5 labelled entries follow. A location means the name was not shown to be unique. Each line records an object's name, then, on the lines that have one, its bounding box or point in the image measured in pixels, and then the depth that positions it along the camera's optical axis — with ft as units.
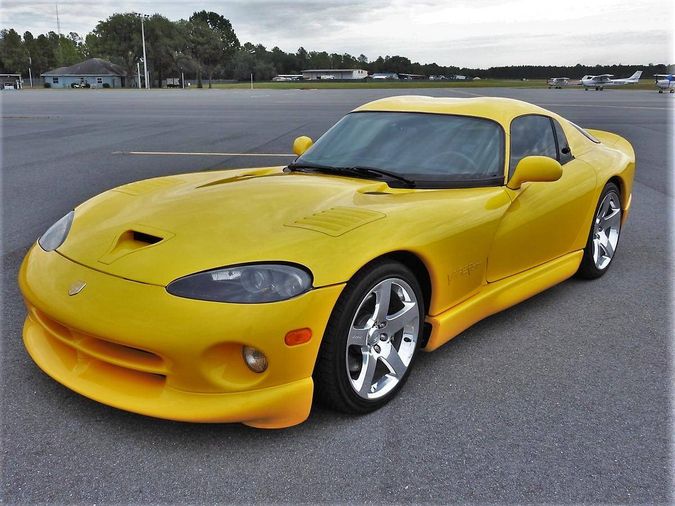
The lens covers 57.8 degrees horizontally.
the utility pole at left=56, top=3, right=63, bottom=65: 407.23
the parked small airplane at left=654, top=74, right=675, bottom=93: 163.22
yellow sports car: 7.58
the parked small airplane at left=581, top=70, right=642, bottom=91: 195.11
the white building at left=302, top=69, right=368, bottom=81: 442.91
